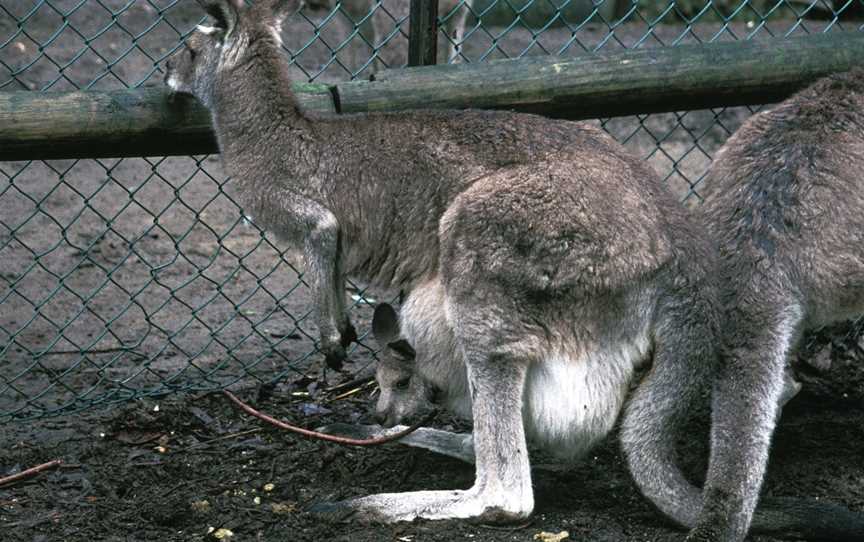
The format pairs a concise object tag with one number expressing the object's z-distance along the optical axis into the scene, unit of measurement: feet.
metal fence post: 14.84
